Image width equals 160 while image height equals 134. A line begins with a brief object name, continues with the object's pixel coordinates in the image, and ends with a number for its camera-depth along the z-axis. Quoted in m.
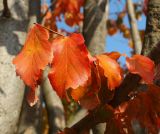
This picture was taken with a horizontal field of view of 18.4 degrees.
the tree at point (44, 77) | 0.56
